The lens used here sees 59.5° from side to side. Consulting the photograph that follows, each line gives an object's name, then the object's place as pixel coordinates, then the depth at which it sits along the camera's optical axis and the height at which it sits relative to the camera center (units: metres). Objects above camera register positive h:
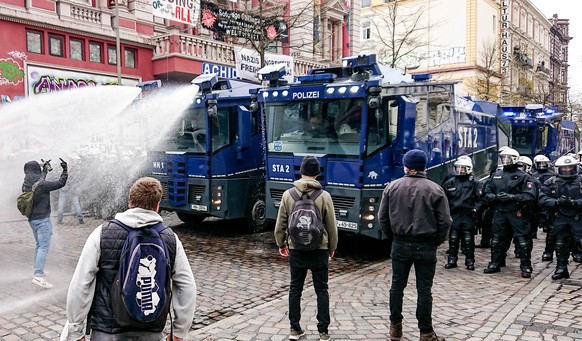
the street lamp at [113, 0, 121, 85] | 16.25 +2.97
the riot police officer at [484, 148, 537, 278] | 8.09 -1.06
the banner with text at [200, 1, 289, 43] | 15.28 +3.70
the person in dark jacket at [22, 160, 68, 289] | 7.27 -0.94
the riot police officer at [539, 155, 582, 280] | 7.73 -1.02
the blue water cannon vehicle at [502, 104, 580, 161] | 20.02 +0.50
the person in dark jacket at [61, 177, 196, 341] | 2.98 -0.81
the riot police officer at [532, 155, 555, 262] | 9.23 -1.00
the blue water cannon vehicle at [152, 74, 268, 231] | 10.90 -0.28
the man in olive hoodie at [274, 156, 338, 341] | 5.12 -1.16
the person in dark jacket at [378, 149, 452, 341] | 5.01 -0.88
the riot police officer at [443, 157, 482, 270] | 8.57 -1.11
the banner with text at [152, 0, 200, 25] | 17.11 +4.77
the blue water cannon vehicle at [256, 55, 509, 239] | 8.66 +0.28
